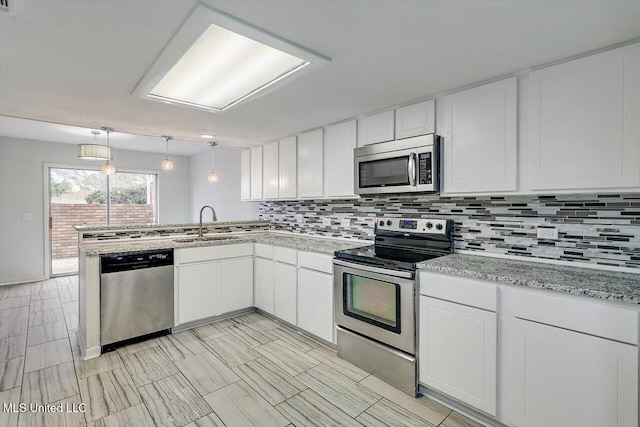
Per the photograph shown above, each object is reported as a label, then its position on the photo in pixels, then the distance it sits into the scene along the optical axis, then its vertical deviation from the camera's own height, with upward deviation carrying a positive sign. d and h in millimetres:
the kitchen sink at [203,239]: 3555 -333
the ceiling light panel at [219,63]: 1574 +925
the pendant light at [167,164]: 3983 +592
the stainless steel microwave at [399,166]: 2385 +364
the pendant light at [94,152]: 3959 +747
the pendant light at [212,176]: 4320 +468
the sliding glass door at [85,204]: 5688 +134
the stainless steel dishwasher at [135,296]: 2773 -800
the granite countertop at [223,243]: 2858 -339
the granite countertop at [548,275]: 1479 -364
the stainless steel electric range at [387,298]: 2160 -653
